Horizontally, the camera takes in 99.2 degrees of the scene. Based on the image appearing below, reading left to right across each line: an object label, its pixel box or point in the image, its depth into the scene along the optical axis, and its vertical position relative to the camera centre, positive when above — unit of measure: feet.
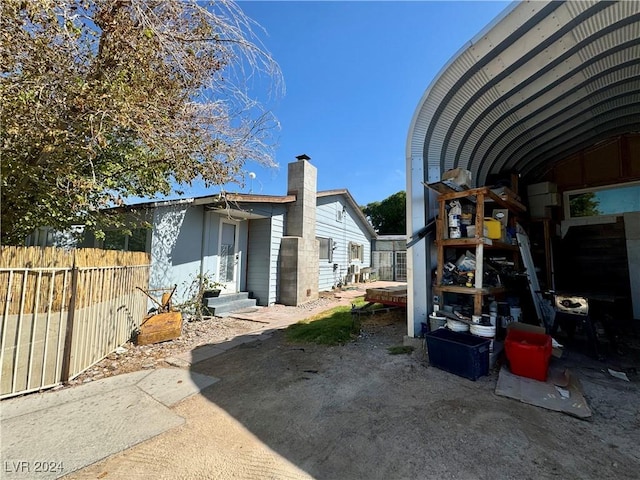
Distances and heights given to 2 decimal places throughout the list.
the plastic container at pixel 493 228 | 13.53 +1.88
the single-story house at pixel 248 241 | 21.11 +1.74
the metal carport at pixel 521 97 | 10.16 +8.52
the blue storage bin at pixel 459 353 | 10.52 -3.56
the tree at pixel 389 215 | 72.90 +13.51
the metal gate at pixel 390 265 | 51.44 -0.32
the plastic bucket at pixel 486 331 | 11.50 -2.79
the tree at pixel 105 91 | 10.01 +7.25
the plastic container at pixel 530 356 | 10.13 -3.44
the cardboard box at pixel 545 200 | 21.31 +5.30
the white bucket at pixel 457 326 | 12.18 -2.77
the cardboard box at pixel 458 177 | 12.92 +4.17
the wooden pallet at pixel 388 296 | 19.52 -2.47
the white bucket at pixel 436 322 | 12.87 -2.73
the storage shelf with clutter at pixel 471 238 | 12.59 +1.33
